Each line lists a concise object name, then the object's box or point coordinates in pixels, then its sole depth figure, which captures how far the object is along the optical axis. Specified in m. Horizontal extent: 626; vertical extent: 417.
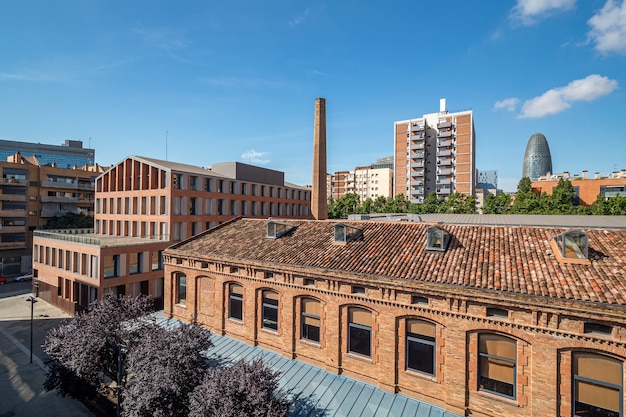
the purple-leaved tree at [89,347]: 14.81
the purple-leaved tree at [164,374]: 12.18
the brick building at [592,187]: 64.00
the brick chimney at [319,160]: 47.91
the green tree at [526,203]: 50.47
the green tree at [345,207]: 74.31
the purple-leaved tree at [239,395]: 10.52
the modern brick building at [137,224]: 31.75
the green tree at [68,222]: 55.06
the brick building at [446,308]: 10.19
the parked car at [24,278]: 48.75
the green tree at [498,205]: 57.75
